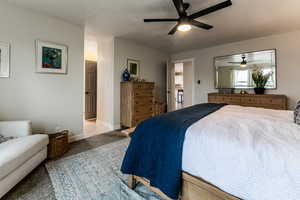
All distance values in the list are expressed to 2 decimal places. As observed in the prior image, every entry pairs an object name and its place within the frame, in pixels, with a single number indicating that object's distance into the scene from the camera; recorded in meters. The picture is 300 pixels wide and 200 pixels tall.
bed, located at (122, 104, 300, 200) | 0.77
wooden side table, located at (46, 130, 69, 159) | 2.22
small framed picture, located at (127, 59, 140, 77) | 4.17
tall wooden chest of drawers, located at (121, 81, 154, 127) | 3.71
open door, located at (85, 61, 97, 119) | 4.98
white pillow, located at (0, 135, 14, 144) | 1.78
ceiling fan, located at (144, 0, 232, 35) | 1.86
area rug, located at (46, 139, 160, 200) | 1.48
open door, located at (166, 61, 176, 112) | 5.14
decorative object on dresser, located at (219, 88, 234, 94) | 4.14
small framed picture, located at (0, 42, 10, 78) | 2.22
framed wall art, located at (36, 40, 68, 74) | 2.57
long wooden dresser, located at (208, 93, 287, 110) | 3.24
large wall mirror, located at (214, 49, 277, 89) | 3.65
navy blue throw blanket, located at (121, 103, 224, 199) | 1.15
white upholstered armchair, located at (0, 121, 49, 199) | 1.38
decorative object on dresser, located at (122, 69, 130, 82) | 3.89
